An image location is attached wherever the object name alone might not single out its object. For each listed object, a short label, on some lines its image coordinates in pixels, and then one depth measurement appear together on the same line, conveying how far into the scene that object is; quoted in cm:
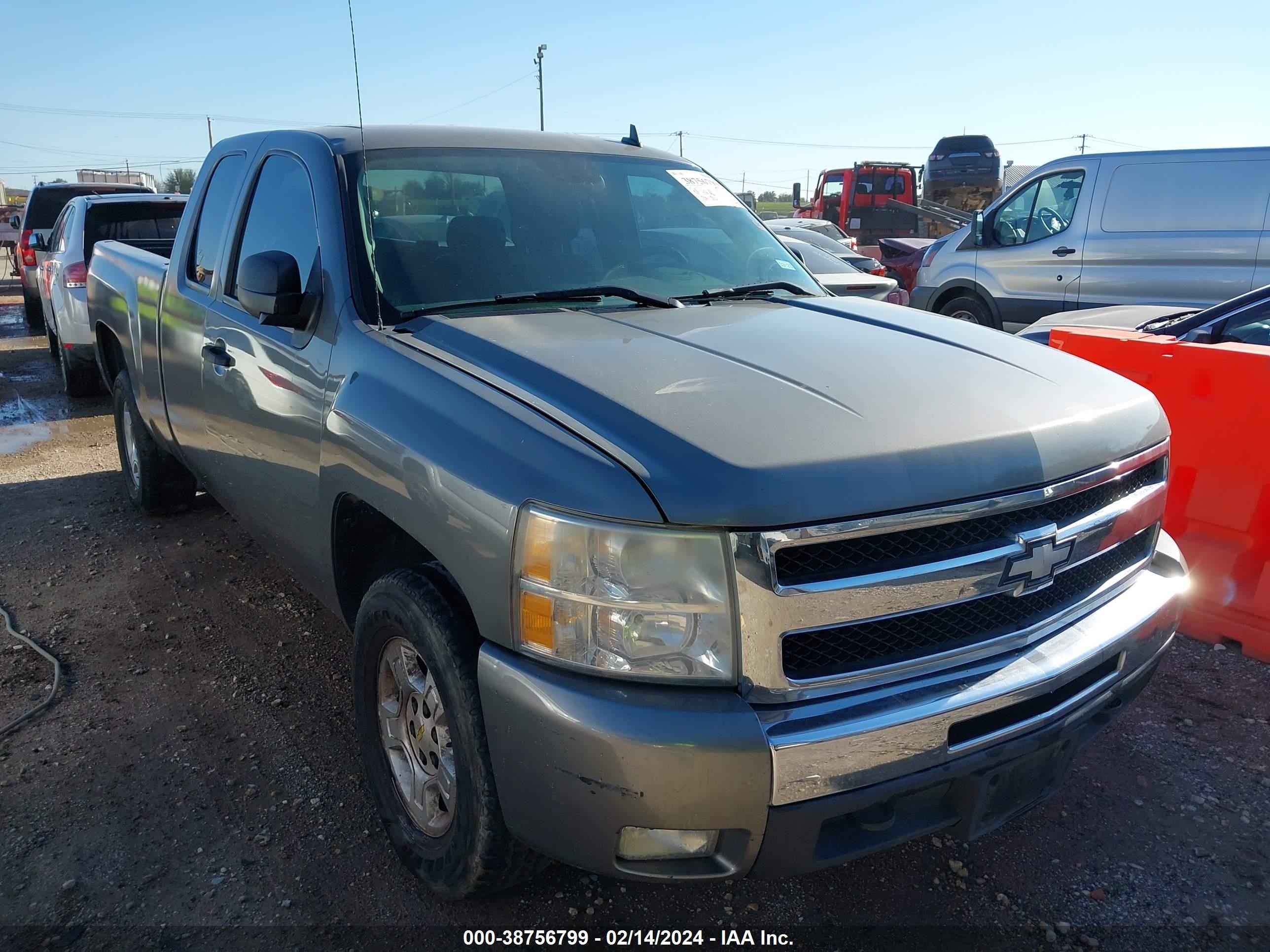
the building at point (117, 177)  2656
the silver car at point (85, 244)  830
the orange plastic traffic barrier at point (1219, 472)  375
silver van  795
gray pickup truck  183
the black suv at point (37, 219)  1299
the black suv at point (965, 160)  2336
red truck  2245
